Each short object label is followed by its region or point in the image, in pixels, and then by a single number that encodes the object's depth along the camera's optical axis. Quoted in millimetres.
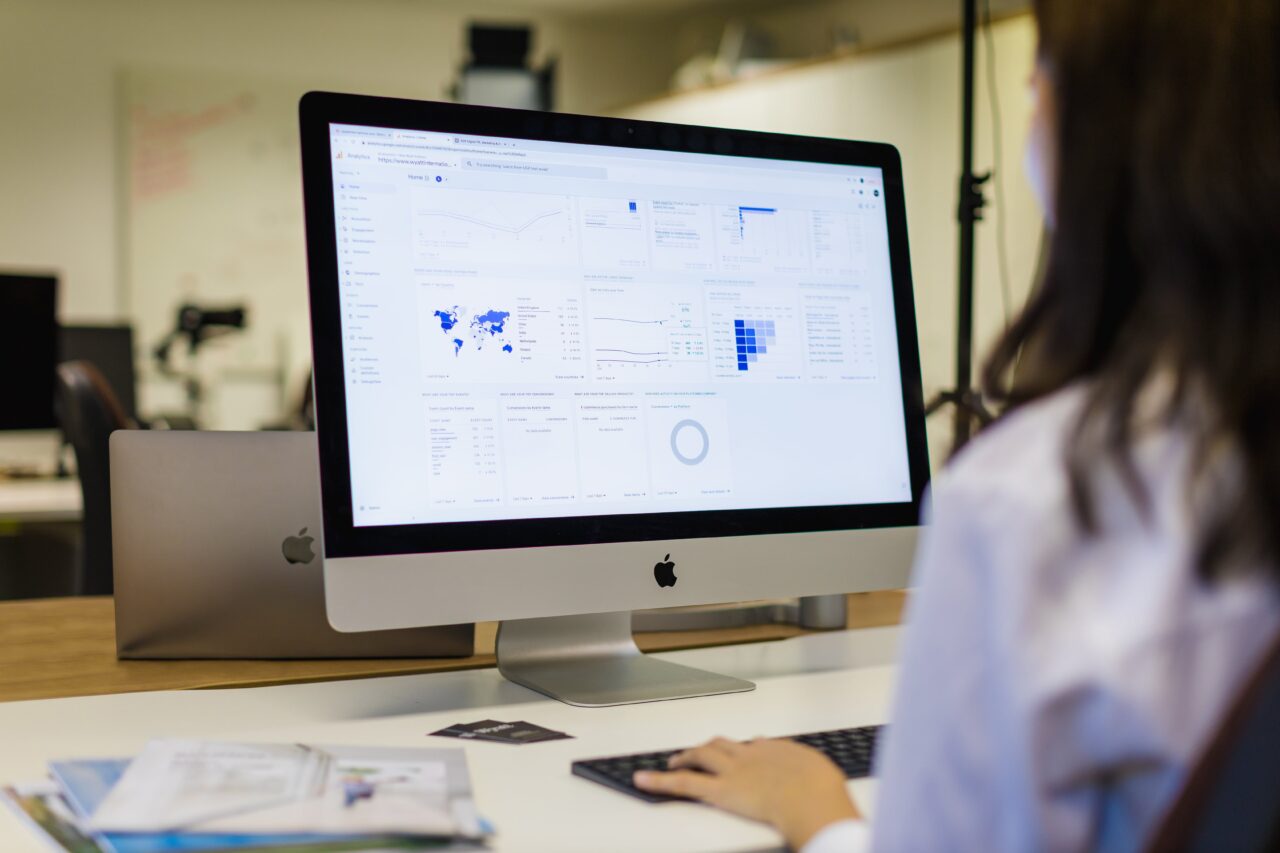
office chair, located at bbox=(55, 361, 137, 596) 2166
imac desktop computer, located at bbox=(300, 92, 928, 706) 930
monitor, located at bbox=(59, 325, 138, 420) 3420
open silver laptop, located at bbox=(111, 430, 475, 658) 1128
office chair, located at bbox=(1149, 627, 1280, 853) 424
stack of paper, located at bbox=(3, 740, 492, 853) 626
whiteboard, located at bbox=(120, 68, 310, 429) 4820
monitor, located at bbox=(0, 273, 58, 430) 3188
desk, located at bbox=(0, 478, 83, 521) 2449
